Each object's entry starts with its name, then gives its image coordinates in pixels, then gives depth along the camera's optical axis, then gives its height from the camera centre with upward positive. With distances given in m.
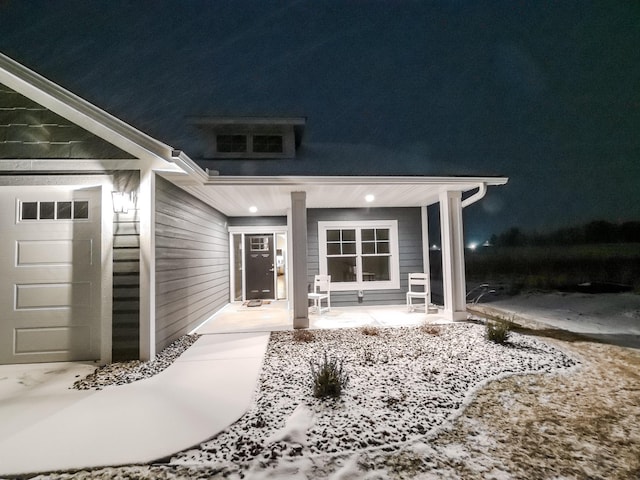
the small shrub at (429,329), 4.47 -1.13
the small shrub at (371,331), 4.51 -1.14
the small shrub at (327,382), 2.63 -1.10
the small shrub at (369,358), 3.43 -1.18
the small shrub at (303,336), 4.29 -1.14
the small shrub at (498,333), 3.99 -1.06
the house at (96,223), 3.36 +0.46
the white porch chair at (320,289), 6.03 -0.70
